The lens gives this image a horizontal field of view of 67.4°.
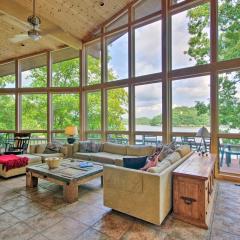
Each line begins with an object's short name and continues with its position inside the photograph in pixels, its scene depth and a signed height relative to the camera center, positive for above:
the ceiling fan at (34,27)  3.55 +1.89
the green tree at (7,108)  7.31 +0.52
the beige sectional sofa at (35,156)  4.23 -1.00
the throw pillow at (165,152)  3.68 -0.66
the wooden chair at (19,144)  5.93 -0.80
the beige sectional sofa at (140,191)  2.23 -0.96
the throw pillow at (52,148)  5.55 -0.86
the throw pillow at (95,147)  5.50 -0.82
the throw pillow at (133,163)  2.67 -0.64
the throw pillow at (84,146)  5.50 -0.80
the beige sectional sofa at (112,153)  4.68 -0.93
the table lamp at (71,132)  5.84 -0.38
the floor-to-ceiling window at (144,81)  4.30 +1.21
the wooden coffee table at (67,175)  2.99 -0.99
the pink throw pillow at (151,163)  2.59 -0.63
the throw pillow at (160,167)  2.35 -0.64
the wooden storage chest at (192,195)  2.29 -0.99
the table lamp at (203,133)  3.67 -0.27
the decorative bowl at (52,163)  3.57 -0.84
